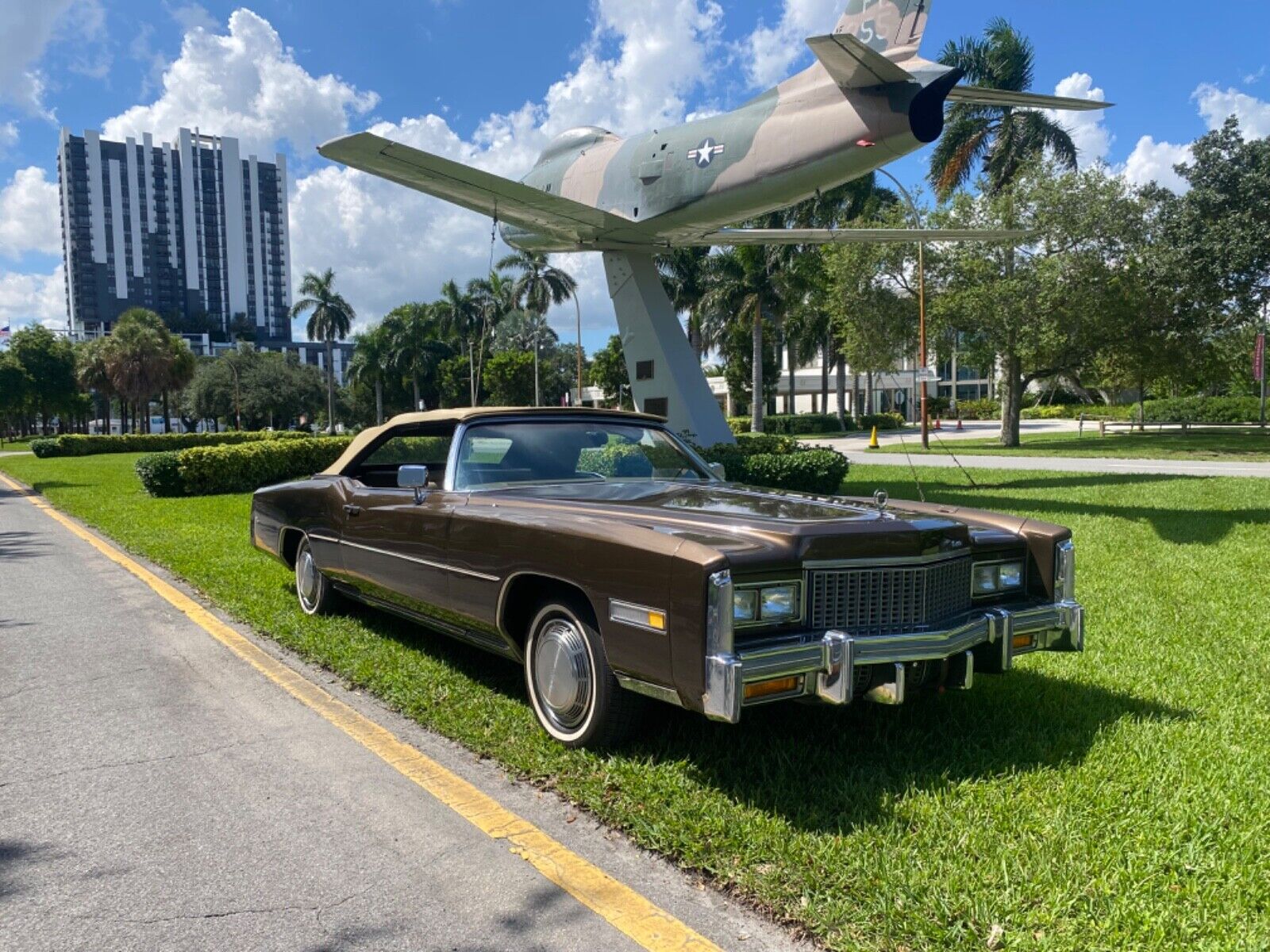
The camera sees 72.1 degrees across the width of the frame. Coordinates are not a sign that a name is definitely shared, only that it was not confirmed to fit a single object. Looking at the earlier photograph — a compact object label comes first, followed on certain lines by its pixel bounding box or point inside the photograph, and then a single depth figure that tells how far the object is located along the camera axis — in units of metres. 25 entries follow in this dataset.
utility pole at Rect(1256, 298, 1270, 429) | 26.72
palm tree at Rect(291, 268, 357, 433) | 65.69
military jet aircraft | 10.38
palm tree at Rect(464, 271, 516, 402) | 61.25
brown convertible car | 3.04
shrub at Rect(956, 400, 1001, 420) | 69.94
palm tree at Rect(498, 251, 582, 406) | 57.75
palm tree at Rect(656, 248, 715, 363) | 42.22
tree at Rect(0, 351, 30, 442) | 51.84
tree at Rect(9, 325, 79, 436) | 53.75
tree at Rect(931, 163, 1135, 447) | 27.05
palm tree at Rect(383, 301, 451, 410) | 70.25
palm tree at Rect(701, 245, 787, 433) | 38.75
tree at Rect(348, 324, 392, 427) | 70.81
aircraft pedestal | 14.58
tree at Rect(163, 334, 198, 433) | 56.59
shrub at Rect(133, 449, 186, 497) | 15.70
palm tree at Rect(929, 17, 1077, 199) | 31.69
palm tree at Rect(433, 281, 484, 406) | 65.44
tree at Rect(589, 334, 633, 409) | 61.72
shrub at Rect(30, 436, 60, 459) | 37.50
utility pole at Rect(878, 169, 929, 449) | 16.72
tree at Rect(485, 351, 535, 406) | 66.56
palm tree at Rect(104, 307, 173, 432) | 53.78
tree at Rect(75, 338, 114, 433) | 54.97
